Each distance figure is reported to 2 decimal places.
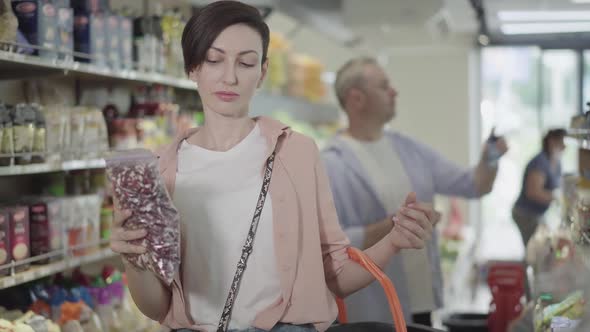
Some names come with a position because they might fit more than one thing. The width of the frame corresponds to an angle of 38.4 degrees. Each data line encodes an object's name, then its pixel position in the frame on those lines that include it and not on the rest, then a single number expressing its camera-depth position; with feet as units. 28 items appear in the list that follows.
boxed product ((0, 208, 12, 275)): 9.16
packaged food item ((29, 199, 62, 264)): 10.04
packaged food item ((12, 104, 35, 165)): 9.37
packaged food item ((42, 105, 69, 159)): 10.29
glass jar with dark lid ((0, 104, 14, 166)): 9.14
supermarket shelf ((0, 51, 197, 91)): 9.28
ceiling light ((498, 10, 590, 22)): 16.18
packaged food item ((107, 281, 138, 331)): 11.92
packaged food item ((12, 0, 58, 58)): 9.70
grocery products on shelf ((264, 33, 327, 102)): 19.63
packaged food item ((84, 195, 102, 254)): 11.28
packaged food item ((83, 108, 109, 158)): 11.21
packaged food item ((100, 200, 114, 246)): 11.82
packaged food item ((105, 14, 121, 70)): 11.55
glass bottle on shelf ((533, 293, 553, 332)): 8.00
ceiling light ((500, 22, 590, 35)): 18.60
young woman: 6.33
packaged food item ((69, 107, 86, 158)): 10.87
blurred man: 11.93
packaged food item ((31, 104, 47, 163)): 9.82
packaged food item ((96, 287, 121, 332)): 11.66
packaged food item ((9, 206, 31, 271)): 9.45
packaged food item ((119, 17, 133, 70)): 11.93
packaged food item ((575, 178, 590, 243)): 7.84
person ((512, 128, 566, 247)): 18.34
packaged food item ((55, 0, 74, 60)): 10.27
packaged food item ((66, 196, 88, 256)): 10.84
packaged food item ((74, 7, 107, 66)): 11.06
